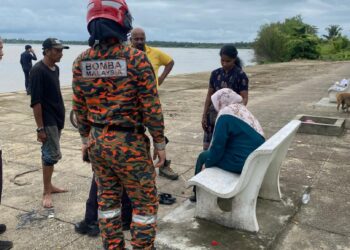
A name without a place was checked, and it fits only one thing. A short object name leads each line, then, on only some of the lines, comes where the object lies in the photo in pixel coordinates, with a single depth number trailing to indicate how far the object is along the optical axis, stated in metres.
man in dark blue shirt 15.22
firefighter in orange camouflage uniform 2.49
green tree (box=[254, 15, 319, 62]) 53.66
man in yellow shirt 5.05
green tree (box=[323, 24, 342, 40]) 82.44
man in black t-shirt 3.93
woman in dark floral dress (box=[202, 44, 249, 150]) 4.23
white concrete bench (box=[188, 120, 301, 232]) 3.26
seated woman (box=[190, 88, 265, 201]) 3.51
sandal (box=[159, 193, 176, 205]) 4.27
